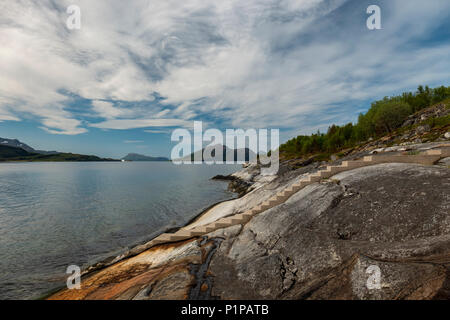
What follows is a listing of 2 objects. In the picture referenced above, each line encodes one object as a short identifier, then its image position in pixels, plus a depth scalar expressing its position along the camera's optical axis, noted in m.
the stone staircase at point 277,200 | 15.62
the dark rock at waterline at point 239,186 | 58.10
